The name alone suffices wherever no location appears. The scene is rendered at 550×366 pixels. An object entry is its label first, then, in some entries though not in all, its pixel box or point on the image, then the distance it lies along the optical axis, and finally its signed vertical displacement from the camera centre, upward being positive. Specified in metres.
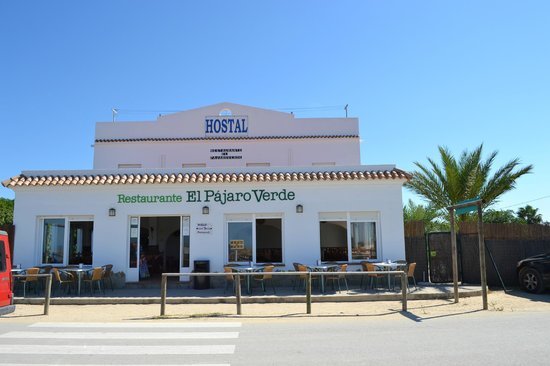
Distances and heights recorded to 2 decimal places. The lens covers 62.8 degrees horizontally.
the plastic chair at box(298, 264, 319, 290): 13.56 -1.30
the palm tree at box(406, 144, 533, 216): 18.17 +2.24
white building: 14.93 +0.74
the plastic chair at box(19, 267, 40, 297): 13.27 -1.22
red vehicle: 8.82 -0.80
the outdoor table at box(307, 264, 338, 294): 13.69 -0.98
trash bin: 14.37 -1.28
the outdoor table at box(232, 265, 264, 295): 13.58 -1.01
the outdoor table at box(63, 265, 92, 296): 13.45 -1.01
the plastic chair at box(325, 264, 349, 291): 13.85 -1.27
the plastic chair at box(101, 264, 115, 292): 13.98 -1.16
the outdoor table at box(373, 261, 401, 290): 13.42 -0.93
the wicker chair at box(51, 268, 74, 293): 13.28 -1.27
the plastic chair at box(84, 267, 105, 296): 13.32 -1.17
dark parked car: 13.53 -1.18
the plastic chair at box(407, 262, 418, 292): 13.82 -1.06
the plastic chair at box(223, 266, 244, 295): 13.56 -1.29
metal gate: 15.78 -0.83
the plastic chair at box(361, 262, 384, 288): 14.00 -1.04
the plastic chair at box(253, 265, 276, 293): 13.61 -1.26
